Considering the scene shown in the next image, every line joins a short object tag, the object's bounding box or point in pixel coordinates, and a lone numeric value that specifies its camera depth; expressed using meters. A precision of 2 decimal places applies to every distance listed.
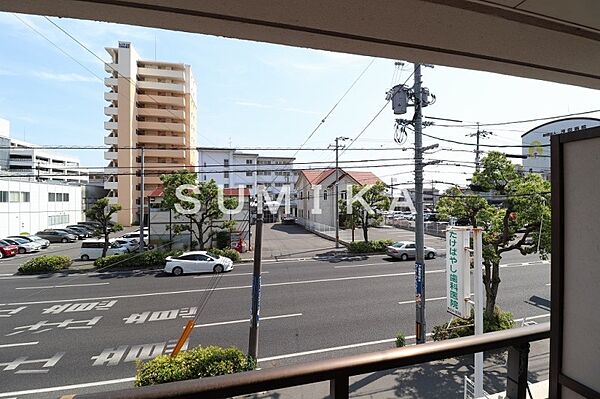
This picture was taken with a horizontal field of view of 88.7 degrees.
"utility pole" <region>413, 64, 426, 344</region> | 6.42
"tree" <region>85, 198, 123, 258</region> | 14.73
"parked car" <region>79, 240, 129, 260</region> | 16.02
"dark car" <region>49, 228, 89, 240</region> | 23.61
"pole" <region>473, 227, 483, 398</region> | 3.91
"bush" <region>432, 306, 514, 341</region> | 6.35
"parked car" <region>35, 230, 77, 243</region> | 22.53
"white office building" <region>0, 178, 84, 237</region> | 20.89
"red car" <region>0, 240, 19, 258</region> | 17.22
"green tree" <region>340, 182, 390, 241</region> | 17.88
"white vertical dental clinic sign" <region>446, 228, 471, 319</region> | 4.84
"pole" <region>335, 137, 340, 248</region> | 19.15
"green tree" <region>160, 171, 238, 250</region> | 14.91
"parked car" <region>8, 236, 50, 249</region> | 19.17
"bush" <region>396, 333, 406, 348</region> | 6.02
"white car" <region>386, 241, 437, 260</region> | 15.70
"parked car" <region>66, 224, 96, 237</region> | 24.82
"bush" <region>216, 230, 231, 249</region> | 17.71
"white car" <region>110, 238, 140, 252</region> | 17.42
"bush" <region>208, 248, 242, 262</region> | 15.69
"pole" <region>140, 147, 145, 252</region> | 14.43
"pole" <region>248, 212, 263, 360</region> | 5.38
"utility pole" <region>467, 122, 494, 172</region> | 19.83
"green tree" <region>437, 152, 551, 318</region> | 6.30
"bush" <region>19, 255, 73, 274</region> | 13.43
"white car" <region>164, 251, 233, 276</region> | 13.25
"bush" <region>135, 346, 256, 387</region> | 4.31
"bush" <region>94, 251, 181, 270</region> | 14.28
